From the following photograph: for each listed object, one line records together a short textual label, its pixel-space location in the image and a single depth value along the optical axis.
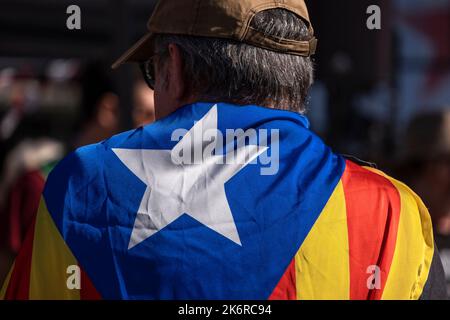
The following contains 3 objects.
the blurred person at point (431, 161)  7.87
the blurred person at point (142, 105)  7.88
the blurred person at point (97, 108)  7.88
